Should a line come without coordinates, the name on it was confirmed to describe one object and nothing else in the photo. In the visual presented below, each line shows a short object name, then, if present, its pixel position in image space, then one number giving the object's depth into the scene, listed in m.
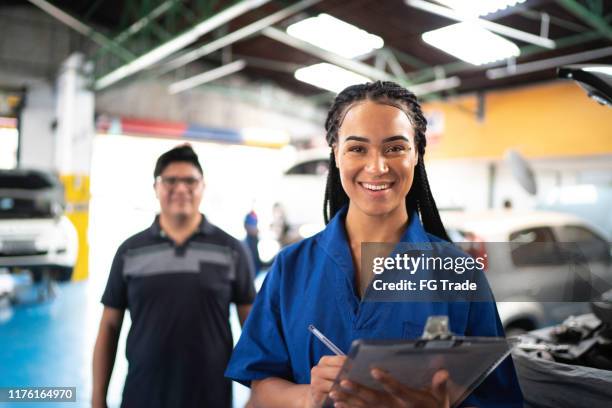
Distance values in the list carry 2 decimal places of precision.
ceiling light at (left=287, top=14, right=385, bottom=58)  8.30
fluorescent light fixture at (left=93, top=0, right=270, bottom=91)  5.62
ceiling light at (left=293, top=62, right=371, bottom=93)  10.49
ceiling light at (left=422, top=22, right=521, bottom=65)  7.82
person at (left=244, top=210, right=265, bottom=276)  7.11
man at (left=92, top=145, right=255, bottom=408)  1.81
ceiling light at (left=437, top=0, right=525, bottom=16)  6.43
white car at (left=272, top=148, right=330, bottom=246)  8.30
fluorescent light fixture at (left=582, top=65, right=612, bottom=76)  1.43
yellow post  8.55
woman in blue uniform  1.05
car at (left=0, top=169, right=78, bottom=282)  6.57
